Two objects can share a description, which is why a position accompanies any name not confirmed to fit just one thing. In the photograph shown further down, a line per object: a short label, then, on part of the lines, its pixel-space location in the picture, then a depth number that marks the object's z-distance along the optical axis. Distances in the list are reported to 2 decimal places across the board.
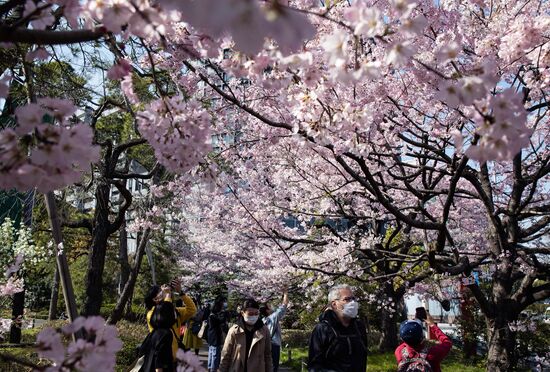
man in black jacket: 4.32
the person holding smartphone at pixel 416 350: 4.38
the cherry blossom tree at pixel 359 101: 1.73
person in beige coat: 5.46
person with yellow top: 5.66
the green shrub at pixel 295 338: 18.33
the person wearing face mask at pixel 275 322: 7.81
